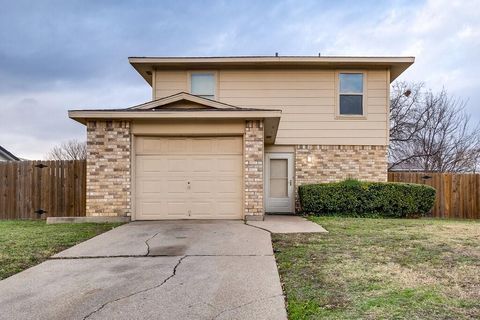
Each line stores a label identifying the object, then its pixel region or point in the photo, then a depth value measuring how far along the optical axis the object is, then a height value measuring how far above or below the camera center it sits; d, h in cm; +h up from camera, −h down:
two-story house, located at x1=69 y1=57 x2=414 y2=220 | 1273 +205
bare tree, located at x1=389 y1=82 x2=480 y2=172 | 2297 +189
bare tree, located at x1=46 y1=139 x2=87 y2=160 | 3335 +90
